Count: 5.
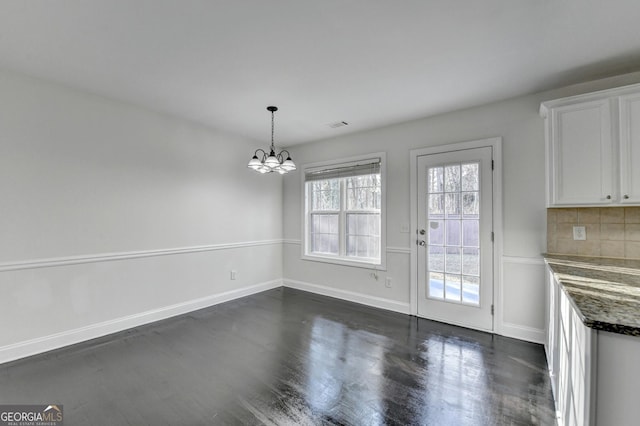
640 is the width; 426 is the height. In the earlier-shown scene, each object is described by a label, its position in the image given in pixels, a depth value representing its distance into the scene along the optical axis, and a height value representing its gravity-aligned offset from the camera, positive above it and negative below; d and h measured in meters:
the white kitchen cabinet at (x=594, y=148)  2.27 +0.58
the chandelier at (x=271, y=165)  3.07 +0.58
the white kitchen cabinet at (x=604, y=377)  1.00 -0.59
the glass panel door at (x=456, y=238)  3.24 -0.25
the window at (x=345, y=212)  4.21 +0.08
